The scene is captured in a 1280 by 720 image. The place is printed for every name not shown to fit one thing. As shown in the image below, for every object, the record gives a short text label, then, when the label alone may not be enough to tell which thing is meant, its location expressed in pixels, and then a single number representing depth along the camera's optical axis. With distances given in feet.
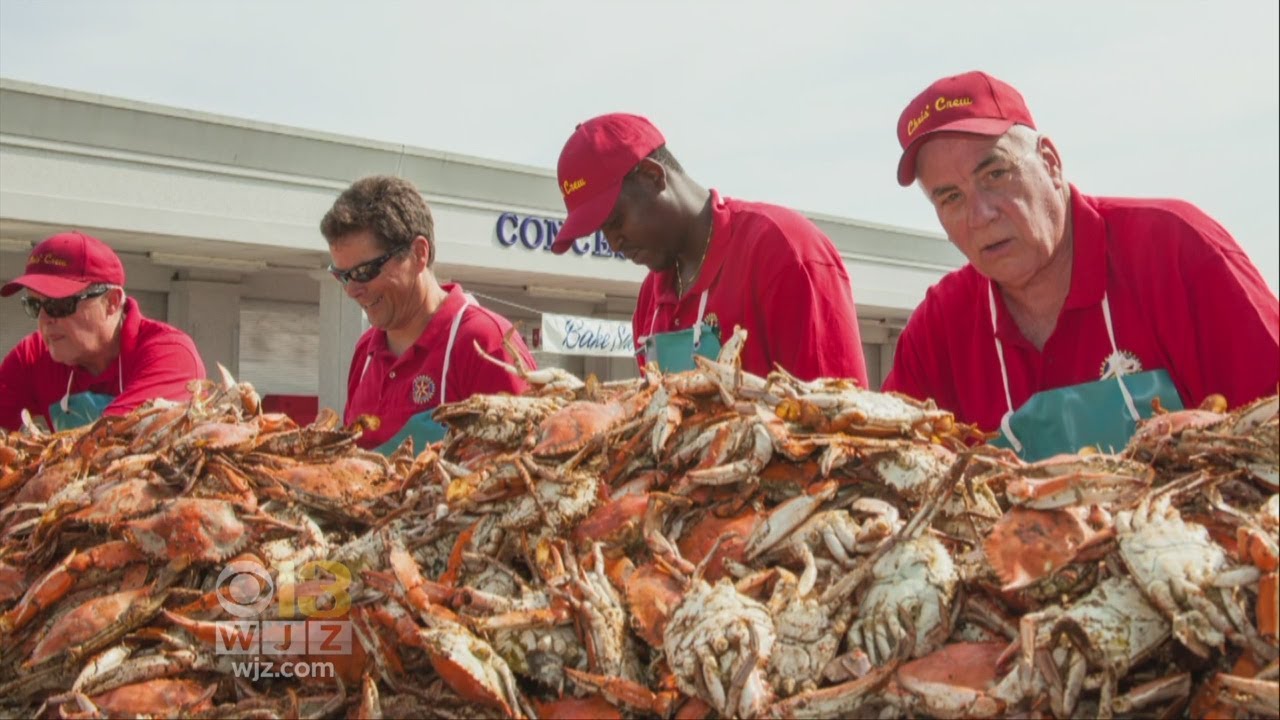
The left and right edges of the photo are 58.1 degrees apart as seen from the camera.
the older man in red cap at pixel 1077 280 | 8.59
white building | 35.91
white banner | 48.96
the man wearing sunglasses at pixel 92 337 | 13.56
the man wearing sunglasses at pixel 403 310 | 12.05
